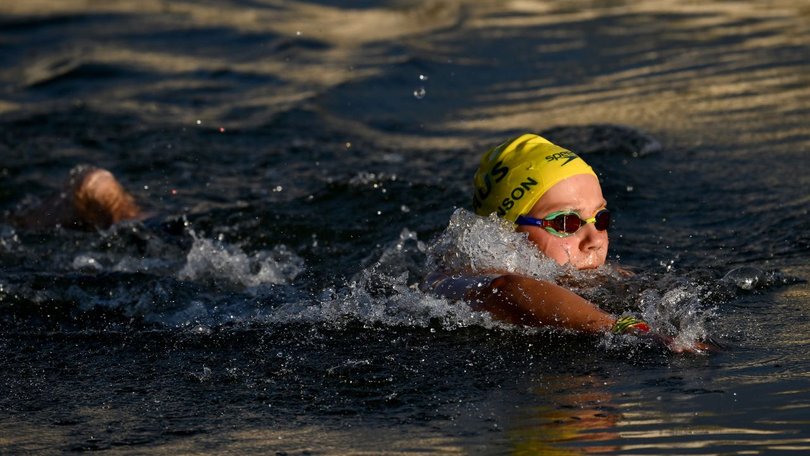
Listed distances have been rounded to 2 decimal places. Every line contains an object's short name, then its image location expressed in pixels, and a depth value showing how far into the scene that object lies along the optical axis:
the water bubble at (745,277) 12.03
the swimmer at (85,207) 16.06
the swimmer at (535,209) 11.18
